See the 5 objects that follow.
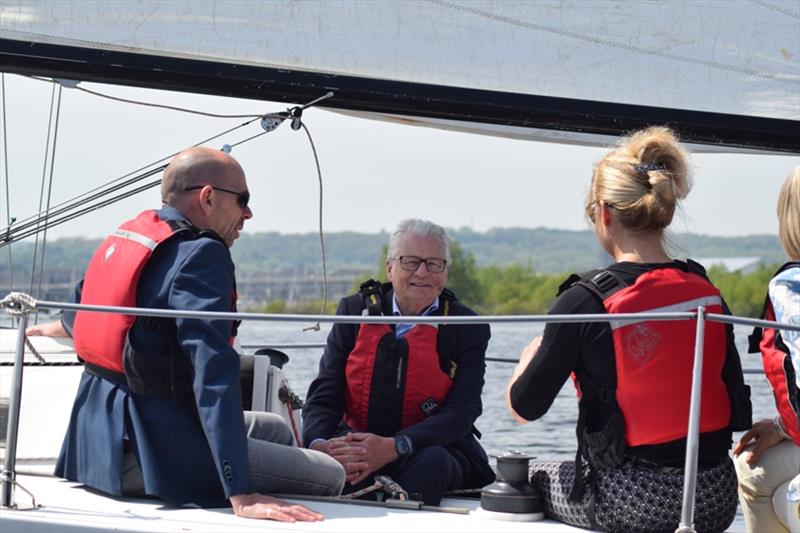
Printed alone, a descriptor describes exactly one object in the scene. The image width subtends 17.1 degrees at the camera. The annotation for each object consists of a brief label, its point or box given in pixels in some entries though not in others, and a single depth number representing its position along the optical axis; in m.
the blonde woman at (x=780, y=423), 6.15
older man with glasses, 7.75
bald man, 6.39
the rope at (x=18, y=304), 6.64
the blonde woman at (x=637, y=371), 6.17
